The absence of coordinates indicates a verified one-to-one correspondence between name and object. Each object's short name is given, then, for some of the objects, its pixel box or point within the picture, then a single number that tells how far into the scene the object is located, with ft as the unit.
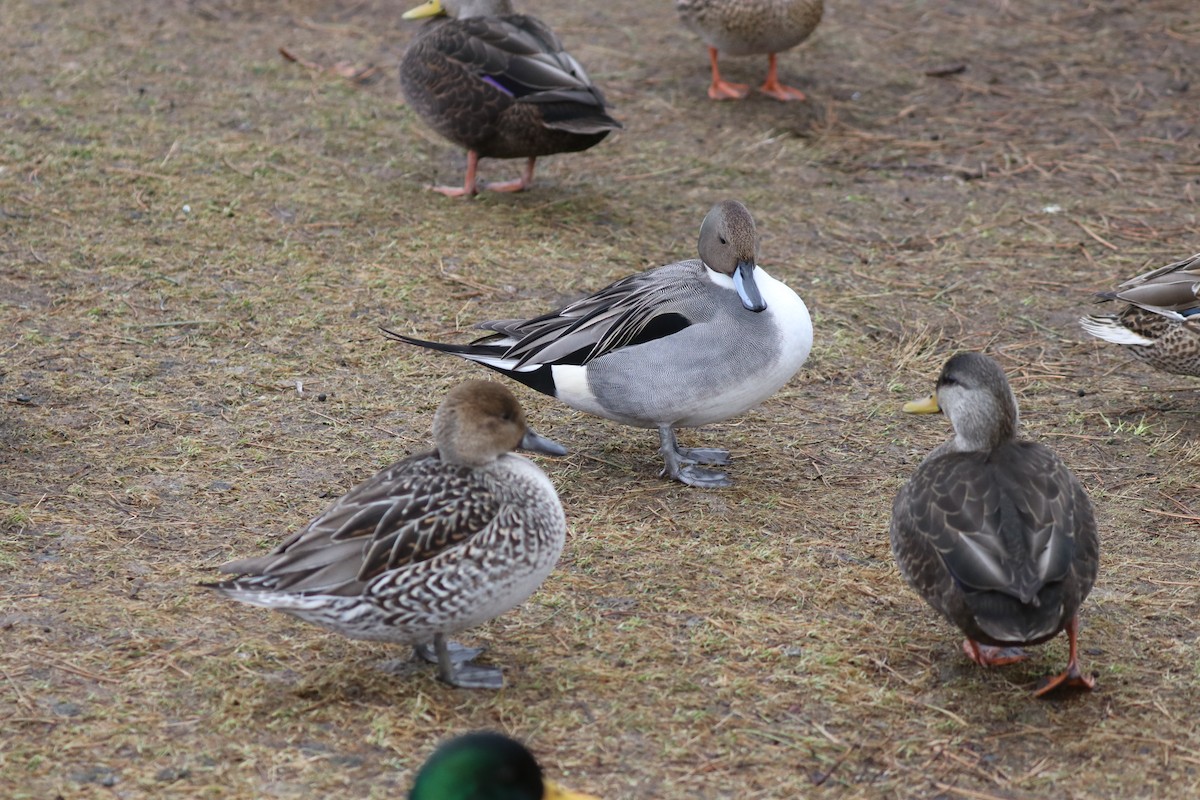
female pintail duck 21.83
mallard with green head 15.84
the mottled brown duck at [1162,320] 34.50
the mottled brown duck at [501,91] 45.42
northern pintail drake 30.53
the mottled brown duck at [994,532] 21.86
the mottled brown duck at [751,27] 55.42
